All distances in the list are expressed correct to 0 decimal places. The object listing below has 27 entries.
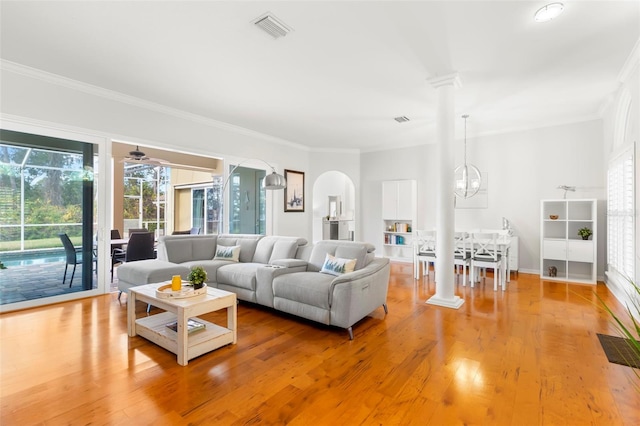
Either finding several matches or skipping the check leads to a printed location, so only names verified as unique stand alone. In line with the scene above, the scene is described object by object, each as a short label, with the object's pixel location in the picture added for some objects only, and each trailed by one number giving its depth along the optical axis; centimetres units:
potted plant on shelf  523
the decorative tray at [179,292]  278
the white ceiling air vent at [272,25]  277
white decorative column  396
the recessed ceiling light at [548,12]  256
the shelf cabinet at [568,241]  512
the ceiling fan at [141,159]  591
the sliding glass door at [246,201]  636
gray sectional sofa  310
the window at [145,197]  951
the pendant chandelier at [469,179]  642
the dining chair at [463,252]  489
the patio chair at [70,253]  418
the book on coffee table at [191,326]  279
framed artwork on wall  733
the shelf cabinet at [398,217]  718
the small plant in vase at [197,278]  293
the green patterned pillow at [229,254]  476
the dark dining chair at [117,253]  591
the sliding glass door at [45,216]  374
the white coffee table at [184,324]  251
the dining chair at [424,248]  524
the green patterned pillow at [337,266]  357
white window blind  374
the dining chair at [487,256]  472
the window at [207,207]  709
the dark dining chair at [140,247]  517
